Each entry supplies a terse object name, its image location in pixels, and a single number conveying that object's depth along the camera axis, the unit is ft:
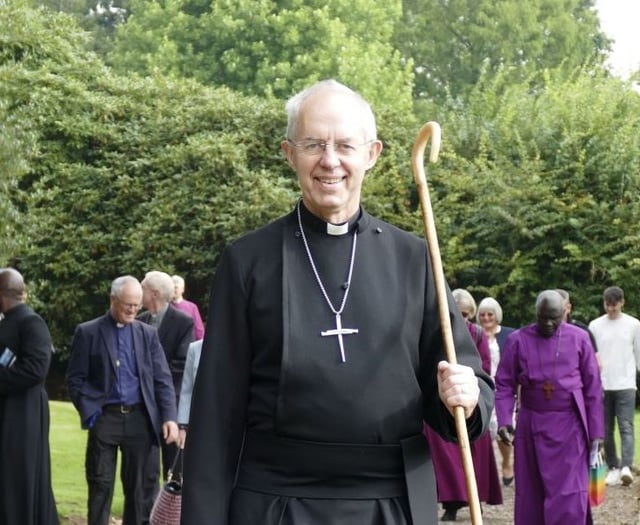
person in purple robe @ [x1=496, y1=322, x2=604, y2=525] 45.01
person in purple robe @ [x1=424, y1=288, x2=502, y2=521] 49.55
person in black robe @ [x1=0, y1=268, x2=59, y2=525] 37.86
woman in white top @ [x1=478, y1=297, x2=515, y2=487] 58.23
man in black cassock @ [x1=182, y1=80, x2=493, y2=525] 15.94
